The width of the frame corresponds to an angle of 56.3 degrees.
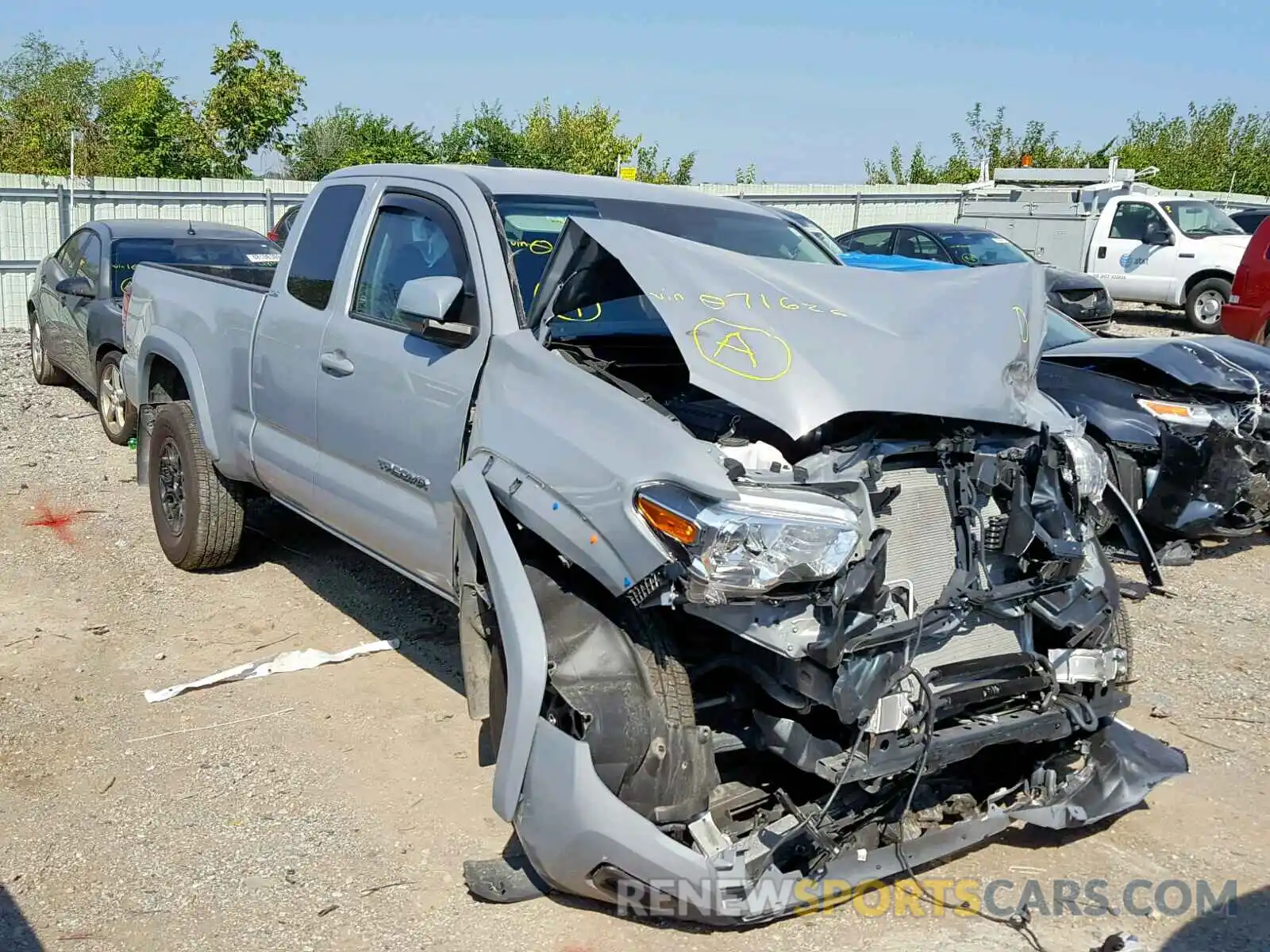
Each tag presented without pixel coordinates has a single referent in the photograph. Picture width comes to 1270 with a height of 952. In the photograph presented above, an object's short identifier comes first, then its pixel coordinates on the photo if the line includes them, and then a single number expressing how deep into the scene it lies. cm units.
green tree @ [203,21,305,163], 2845
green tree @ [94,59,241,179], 2555
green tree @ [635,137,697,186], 4100
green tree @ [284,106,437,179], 2992
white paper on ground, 509
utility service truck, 1777
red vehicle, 1234
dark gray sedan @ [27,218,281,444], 949
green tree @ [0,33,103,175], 2702
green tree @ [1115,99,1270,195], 3791
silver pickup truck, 315
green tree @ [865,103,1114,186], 4284
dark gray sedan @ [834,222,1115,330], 1571
